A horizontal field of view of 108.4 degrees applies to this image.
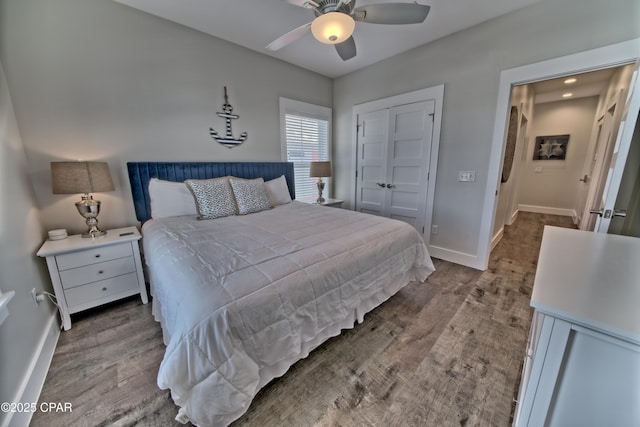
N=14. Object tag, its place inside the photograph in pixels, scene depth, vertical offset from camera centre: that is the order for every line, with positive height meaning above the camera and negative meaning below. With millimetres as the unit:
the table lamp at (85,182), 1812 -143
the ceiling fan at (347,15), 1539 +1039
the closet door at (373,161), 3492 +38
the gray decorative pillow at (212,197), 2334 -340
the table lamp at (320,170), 3594 -96
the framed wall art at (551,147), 5102 +351
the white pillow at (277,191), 3035 -362
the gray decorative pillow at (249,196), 2547 -351
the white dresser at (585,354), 631 -546
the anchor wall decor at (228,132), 2846 +392
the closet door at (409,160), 3053 +49
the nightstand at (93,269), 1779 -852
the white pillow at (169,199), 2330 -354
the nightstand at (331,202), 3650 -609
